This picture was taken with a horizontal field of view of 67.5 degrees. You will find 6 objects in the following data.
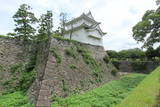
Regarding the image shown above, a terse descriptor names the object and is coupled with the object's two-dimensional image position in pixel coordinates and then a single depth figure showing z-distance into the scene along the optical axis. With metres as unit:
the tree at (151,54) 21.73
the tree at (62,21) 18.23
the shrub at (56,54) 7.86
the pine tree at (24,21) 11.52
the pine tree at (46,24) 13.59
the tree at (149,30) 13.45
